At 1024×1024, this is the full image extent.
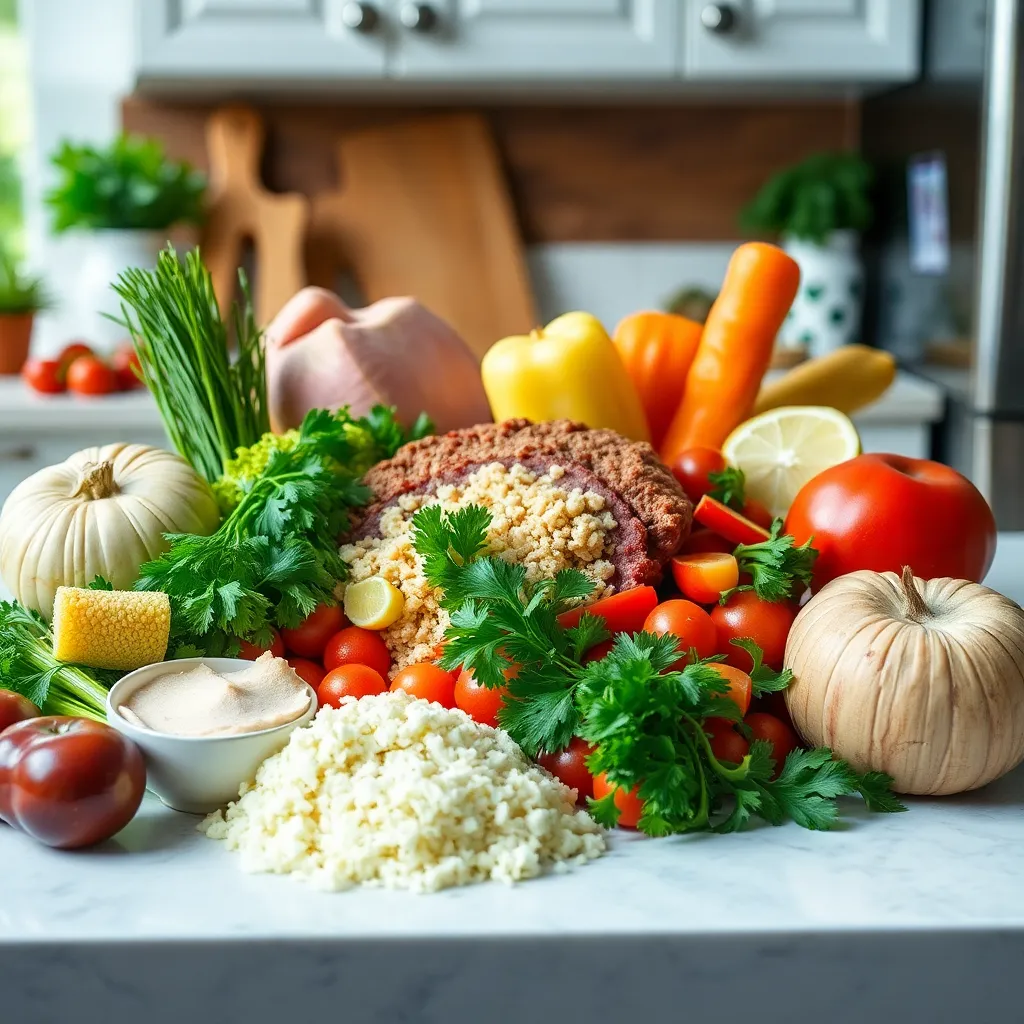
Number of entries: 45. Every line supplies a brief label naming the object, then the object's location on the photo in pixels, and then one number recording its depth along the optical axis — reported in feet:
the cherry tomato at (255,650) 3.12
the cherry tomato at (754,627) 3.01
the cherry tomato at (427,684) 2.93
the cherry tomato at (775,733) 2.77
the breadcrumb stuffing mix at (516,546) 3.13
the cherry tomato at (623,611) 3.00
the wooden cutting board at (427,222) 9.62
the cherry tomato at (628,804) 2.53
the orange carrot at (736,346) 4.28
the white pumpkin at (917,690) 2.61
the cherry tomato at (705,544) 3.36
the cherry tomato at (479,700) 2.84
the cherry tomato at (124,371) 8.21
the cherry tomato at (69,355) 8.22
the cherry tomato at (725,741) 2.65
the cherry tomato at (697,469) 3.73
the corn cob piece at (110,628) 2.91
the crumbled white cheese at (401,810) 2.32
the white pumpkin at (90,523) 3.29
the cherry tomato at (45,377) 8.11
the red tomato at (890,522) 3.27
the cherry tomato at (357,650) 3.13
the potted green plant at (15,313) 8.80
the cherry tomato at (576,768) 2.67
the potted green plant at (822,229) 9.15
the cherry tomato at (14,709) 2.72
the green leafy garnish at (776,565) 3.08
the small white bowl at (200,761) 2.57
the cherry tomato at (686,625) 2.85
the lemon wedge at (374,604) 3.14
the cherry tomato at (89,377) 7.93
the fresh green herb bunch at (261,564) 3.04
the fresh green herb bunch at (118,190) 8.82
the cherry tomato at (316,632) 3.18
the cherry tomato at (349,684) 2.97
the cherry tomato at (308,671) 3.14
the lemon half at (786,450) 4.02
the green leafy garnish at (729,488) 3.63
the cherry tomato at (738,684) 2.75
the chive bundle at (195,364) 3.97
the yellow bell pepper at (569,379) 4.14
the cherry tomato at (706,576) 3.12
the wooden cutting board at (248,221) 9.30
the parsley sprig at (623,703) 2.50
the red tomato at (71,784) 2.41
